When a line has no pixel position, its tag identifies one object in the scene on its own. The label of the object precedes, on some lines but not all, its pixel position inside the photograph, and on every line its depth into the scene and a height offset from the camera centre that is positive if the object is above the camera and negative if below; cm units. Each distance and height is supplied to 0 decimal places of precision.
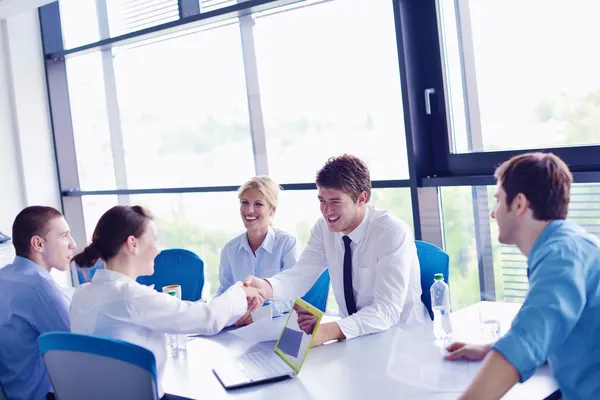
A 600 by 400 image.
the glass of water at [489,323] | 251 -70
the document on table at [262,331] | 272 -65
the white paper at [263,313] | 280 -60
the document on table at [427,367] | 211 -72
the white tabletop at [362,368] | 208 -71
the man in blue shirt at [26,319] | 290 -53
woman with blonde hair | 392 -43
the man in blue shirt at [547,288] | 158 -36
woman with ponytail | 242 -42
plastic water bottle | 260 -63
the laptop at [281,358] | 230 -69
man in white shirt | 290 -43
